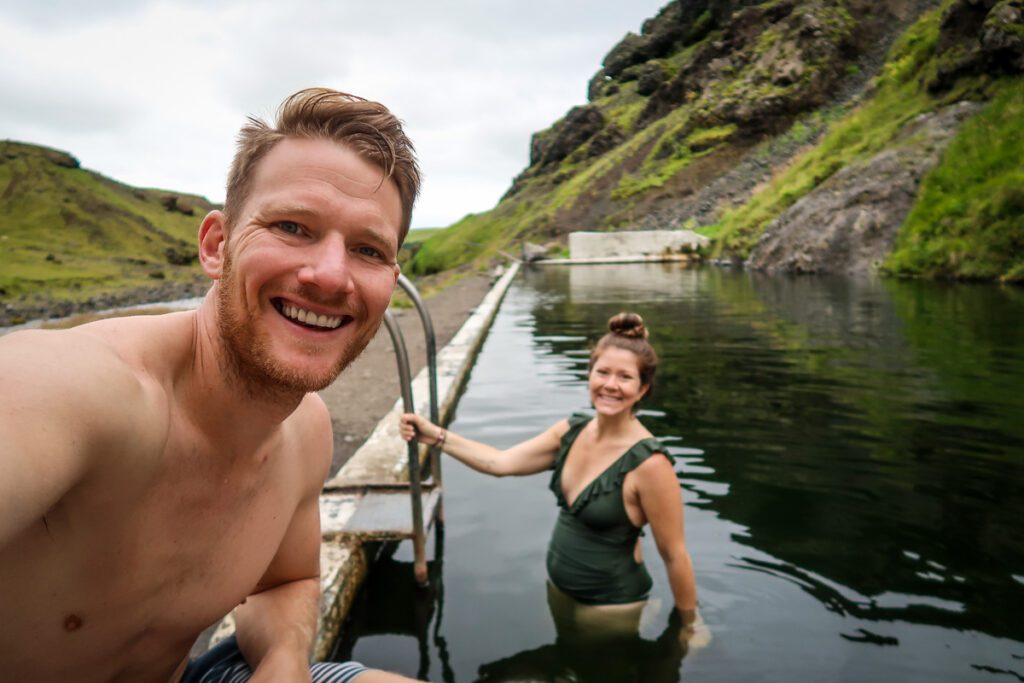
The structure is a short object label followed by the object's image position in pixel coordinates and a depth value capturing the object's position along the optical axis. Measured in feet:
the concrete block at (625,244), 126.93
